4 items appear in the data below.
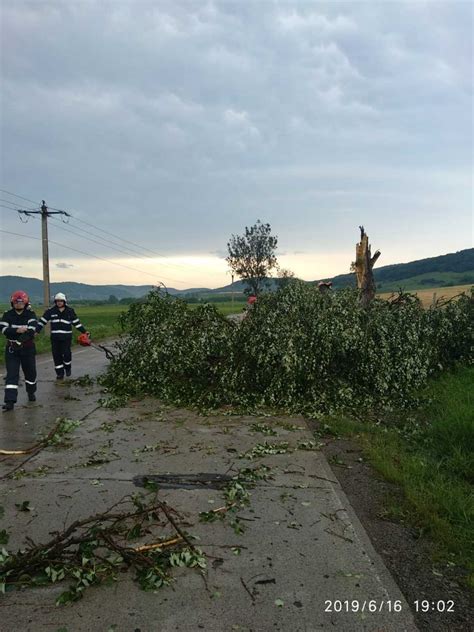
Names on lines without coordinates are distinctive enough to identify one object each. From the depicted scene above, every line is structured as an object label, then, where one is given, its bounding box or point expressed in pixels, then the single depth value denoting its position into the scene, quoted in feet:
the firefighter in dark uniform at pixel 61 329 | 31.45
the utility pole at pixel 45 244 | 71.36
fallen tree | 23.75
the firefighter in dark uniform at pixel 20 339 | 24.80
